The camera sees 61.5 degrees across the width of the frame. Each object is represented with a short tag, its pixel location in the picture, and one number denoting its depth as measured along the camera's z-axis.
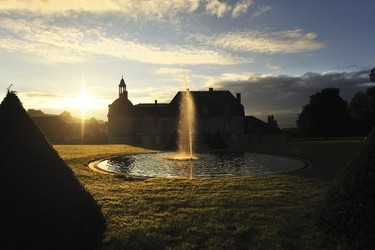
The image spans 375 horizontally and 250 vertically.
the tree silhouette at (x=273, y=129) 53.72
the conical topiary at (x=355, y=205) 5.98
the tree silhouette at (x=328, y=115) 59.44
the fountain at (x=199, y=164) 17.88
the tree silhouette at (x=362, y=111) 62.53
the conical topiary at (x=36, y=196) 5.20
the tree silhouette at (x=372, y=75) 49.28
